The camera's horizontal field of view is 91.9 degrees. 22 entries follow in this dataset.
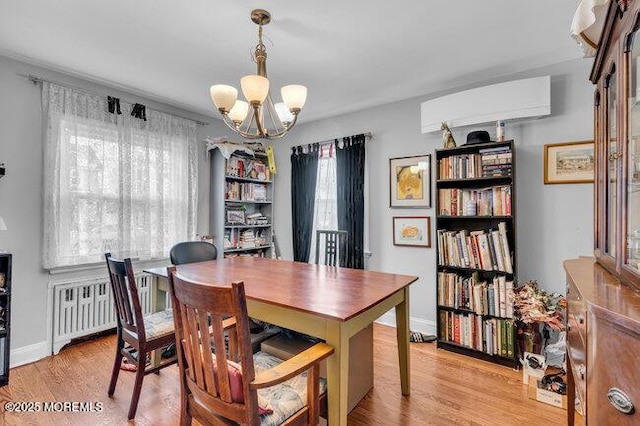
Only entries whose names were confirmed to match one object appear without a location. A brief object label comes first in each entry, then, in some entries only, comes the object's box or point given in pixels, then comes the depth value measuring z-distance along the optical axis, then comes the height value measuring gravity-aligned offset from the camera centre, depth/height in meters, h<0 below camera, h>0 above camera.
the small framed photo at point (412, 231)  3.22 -0.19
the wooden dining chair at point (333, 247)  2.81 -0.32
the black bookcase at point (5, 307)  2.15 -0.66
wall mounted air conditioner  2.47 +0.94
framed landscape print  2.44 +0.41
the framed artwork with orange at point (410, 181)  3.21 +0.34
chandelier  1.84 +0.72
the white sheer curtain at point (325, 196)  3.93 +0.22
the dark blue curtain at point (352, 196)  3.59 +0.20
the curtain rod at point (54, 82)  2.56 +1.13
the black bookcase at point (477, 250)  2.53 -0.32
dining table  1.38 -0.45
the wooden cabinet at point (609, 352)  0.69 -0.35
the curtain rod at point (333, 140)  3.57 +0.90
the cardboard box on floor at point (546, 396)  1.96 -1.19
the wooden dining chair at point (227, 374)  1.07 -0.60
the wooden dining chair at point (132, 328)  1.80 -0.74
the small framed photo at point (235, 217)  3.91 -0.05
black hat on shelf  2.67 +0.66
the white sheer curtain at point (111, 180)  2.68 +0.32
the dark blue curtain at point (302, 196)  4.05 +0.22
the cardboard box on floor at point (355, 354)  1.93 -0.91
